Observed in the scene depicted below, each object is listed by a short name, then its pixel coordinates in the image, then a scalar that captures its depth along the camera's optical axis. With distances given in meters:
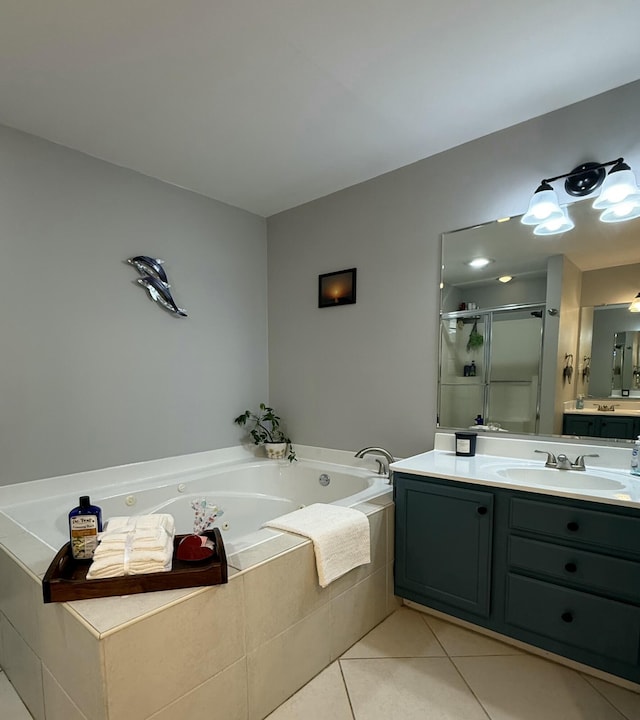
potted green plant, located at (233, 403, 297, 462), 3.09
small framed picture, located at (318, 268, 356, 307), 2.82
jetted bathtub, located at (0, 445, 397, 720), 1.09
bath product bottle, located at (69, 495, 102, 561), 1.31
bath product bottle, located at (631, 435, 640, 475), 1.76
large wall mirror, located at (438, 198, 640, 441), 1.89
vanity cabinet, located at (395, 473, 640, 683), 1.48
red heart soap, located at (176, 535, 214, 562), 1.31
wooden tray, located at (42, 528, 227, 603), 1.15
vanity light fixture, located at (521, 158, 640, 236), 1.77
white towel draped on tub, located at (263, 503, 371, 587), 1.64
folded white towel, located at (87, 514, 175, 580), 1.21
